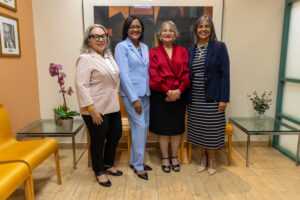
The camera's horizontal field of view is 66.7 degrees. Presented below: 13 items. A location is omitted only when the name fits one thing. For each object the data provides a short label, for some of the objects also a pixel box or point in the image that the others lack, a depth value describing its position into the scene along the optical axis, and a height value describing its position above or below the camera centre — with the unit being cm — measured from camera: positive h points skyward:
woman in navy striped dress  223 -15
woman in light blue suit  215 -10
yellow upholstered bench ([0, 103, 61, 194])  174 -66
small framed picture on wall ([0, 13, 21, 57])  223 +34
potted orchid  246 -48
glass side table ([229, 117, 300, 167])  251 -63
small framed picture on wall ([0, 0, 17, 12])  223 +66
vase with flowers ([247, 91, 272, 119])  290 -38
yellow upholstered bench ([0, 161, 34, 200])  142 -71
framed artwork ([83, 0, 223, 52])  279 +71
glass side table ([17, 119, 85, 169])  236 -65
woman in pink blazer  191 -16
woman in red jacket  223 -14
